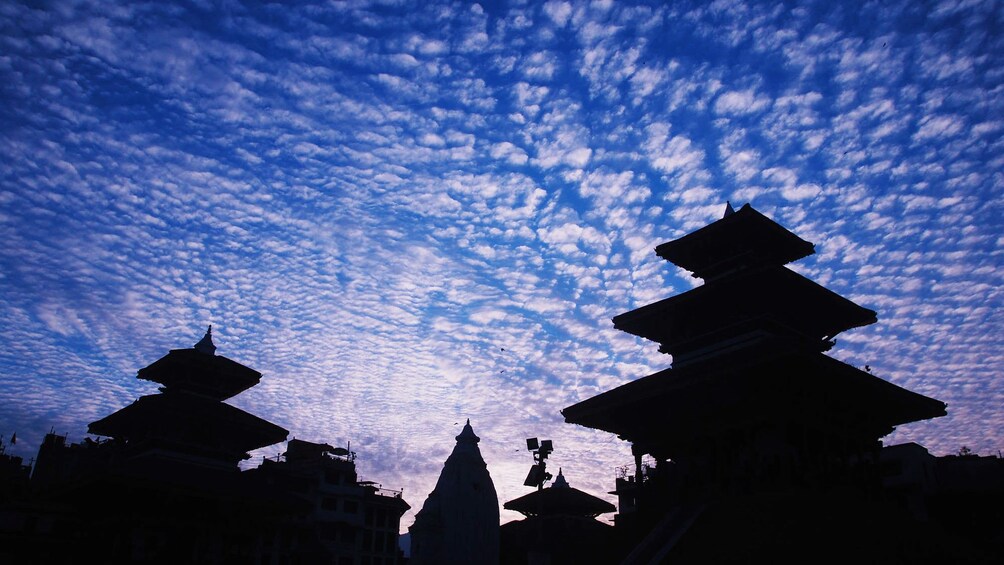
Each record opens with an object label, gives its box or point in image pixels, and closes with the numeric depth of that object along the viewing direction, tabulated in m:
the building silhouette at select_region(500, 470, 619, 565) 45.81
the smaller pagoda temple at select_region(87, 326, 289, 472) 30.00
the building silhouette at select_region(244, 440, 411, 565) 51.00
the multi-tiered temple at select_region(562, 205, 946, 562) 17.39
